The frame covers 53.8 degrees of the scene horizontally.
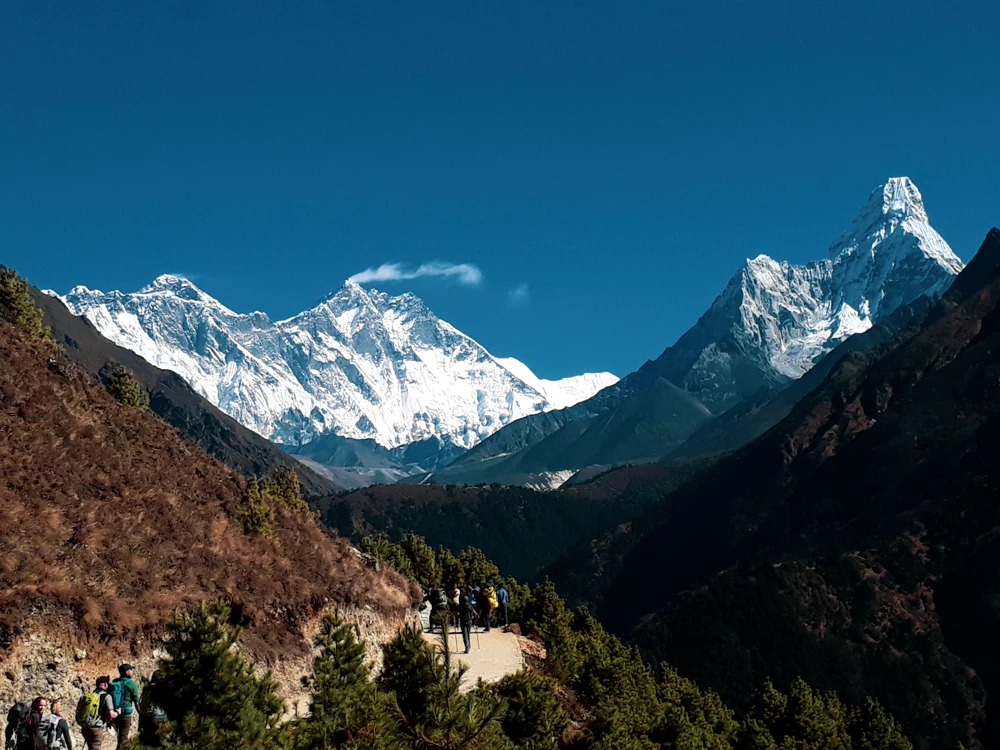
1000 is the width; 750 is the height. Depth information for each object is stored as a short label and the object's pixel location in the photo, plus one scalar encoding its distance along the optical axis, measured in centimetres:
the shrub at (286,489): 5200
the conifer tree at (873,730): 8700
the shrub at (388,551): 7781
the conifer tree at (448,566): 7625
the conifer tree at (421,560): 8045
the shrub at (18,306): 5338
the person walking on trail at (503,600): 5291
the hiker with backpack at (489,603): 5109
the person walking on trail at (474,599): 5076
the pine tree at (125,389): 5494
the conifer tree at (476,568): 7825
